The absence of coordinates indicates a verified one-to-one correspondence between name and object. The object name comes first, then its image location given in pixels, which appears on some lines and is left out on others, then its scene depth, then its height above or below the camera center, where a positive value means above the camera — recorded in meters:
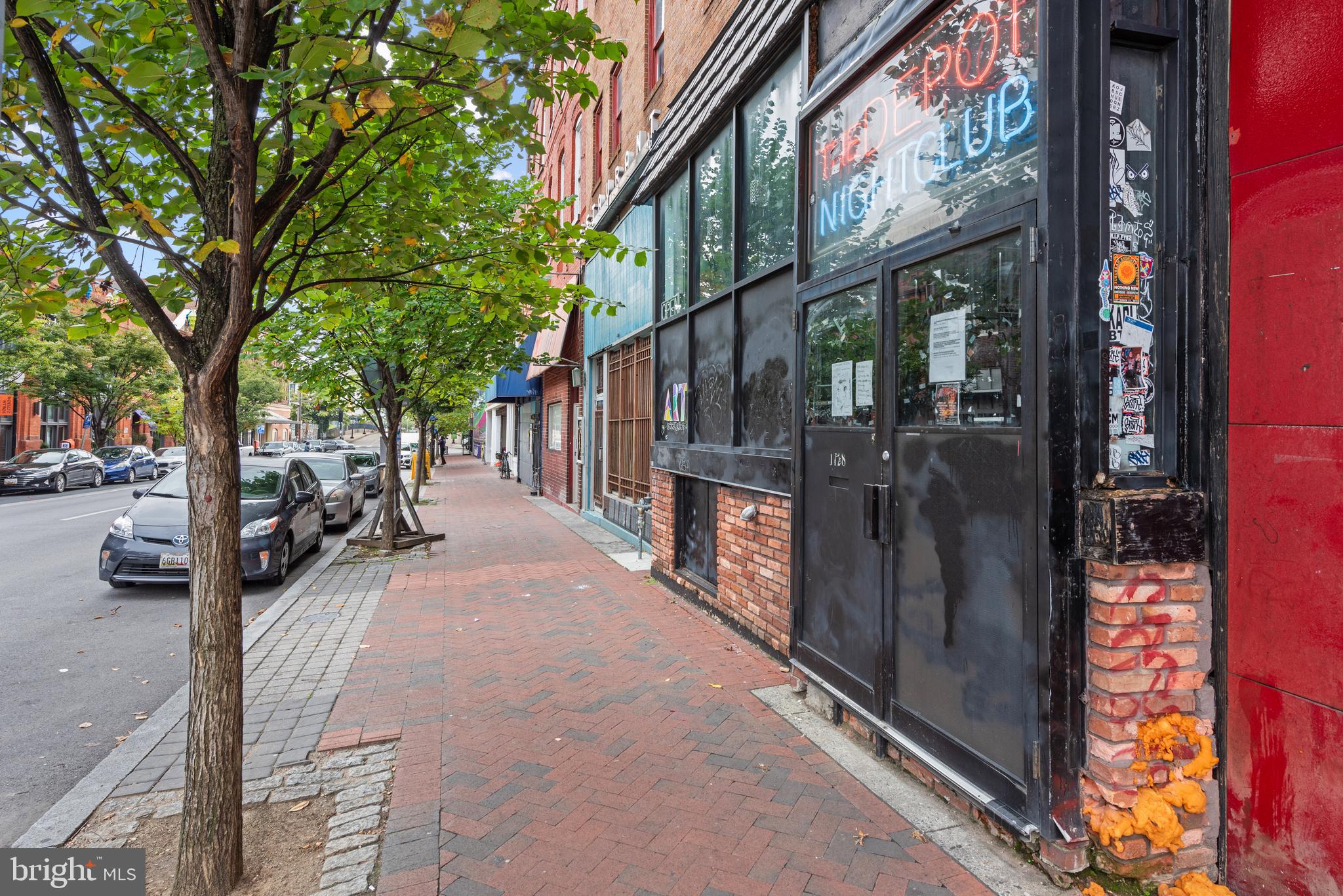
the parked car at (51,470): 23.73 -1.19
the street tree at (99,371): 28.44 +2.78
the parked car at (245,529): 8.05 -1.11
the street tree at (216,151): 2.66 +1.18
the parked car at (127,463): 30.39 -1.22
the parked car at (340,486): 14.59 -1.09
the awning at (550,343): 16.61 +2.11
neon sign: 3.04 +1.47
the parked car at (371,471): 21.86 -1.10
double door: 2.93 -0.34
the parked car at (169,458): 34.97 -1.15
